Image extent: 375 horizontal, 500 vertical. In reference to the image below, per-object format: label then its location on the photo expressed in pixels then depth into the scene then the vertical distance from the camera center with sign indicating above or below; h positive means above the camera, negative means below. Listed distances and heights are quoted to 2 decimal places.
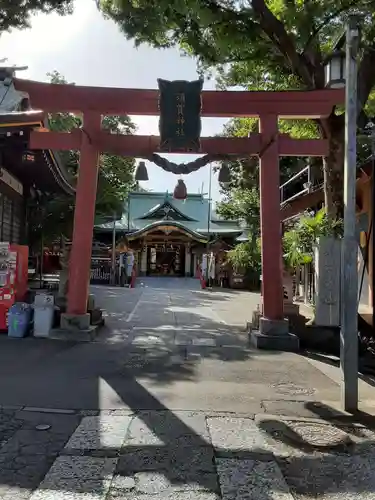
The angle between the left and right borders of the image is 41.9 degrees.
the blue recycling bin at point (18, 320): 10.12 -0.96
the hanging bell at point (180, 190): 13.55 +2.43
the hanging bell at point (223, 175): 15.28 +3.25
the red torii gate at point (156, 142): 10.07 +2.87
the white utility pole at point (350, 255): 5.93 +0.34
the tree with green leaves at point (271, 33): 10.05 +5.46
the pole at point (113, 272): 30.00 +0.24
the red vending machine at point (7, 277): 10.52 -0.08
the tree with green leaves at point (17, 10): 10.92 +5.96
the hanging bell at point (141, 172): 13.56 +2.89
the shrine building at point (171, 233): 35.72 +3.28
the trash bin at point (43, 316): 10.15 -0.87
